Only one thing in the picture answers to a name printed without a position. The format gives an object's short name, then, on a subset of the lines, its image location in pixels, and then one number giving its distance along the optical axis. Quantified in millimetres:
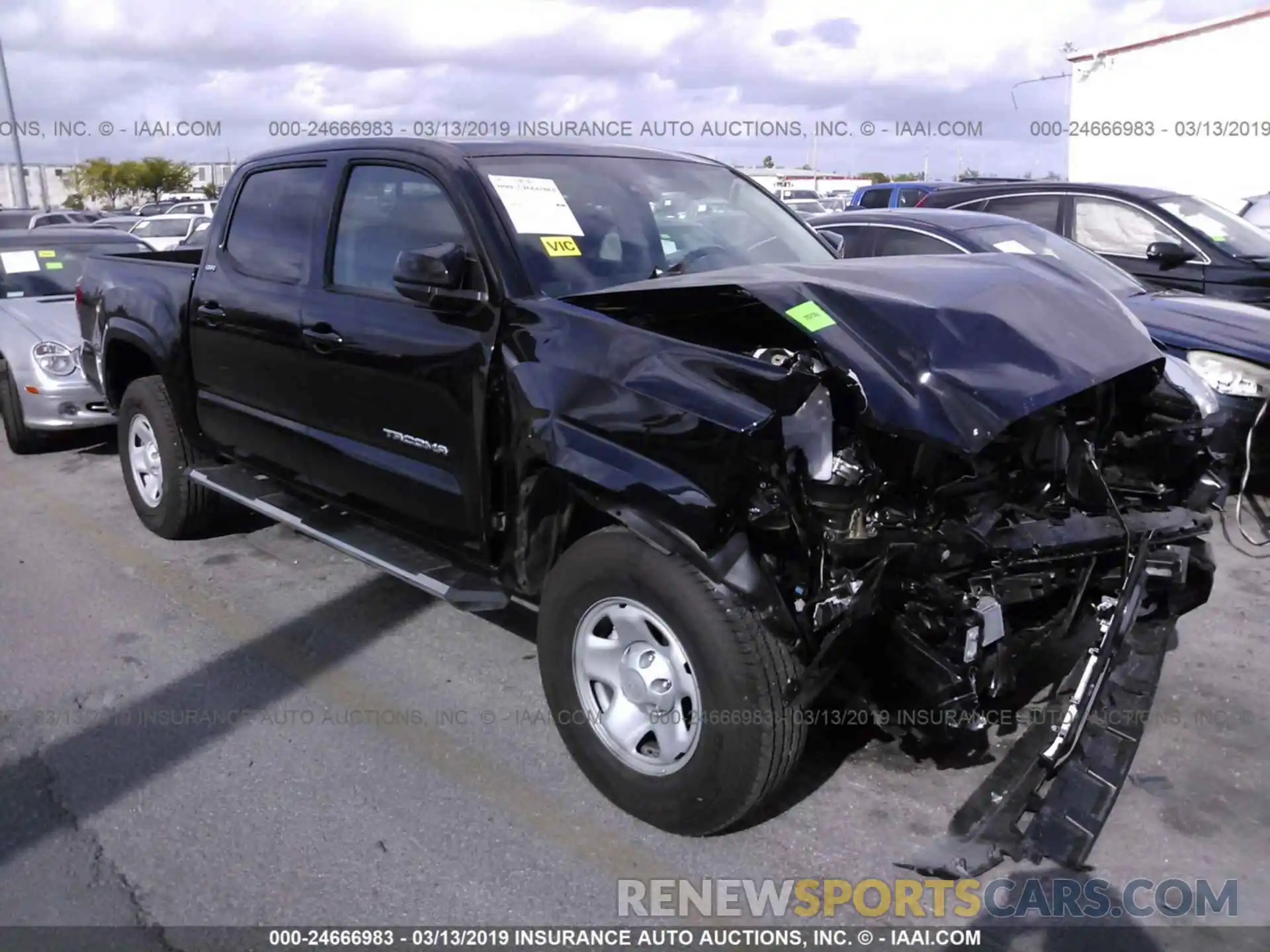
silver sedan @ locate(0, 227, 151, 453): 7293
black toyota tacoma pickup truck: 2781
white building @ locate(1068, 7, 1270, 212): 25031
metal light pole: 24891
